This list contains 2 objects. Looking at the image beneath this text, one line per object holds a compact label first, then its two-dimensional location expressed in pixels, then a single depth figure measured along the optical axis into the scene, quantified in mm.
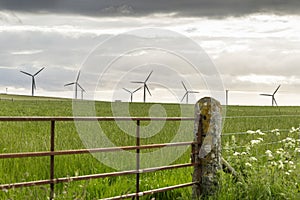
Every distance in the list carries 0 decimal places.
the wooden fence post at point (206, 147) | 7219
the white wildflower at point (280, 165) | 7548
